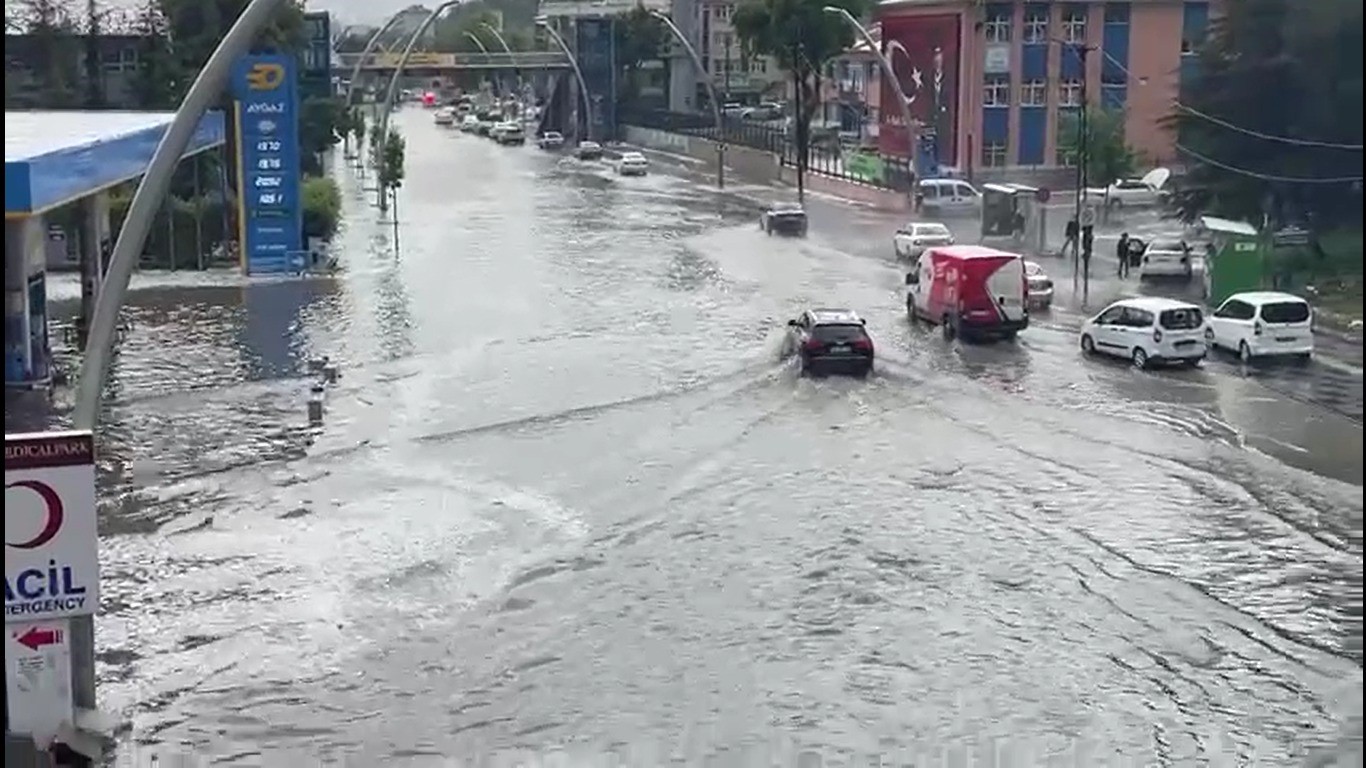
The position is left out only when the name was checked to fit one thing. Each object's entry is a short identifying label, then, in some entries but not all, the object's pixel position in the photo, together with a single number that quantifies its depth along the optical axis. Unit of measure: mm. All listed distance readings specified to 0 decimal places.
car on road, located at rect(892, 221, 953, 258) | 41656
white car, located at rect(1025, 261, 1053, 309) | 33031
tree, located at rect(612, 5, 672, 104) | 87538
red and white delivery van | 28875
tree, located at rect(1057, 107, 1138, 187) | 54594
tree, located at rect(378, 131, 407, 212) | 53069
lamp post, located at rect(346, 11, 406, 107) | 60178
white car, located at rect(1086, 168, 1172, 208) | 51312
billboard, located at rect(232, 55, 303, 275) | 36938
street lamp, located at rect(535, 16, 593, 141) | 92000
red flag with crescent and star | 60250
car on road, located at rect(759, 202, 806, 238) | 47906
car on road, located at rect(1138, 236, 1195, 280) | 36406
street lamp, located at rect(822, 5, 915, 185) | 50906
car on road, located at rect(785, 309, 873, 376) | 25734
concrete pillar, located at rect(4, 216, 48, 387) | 23172
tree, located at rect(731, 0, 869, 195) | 64812
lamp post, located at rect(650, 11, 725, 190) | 64500
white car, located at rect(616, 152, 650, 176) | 72625
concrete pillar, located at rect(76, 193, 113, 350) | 29359
